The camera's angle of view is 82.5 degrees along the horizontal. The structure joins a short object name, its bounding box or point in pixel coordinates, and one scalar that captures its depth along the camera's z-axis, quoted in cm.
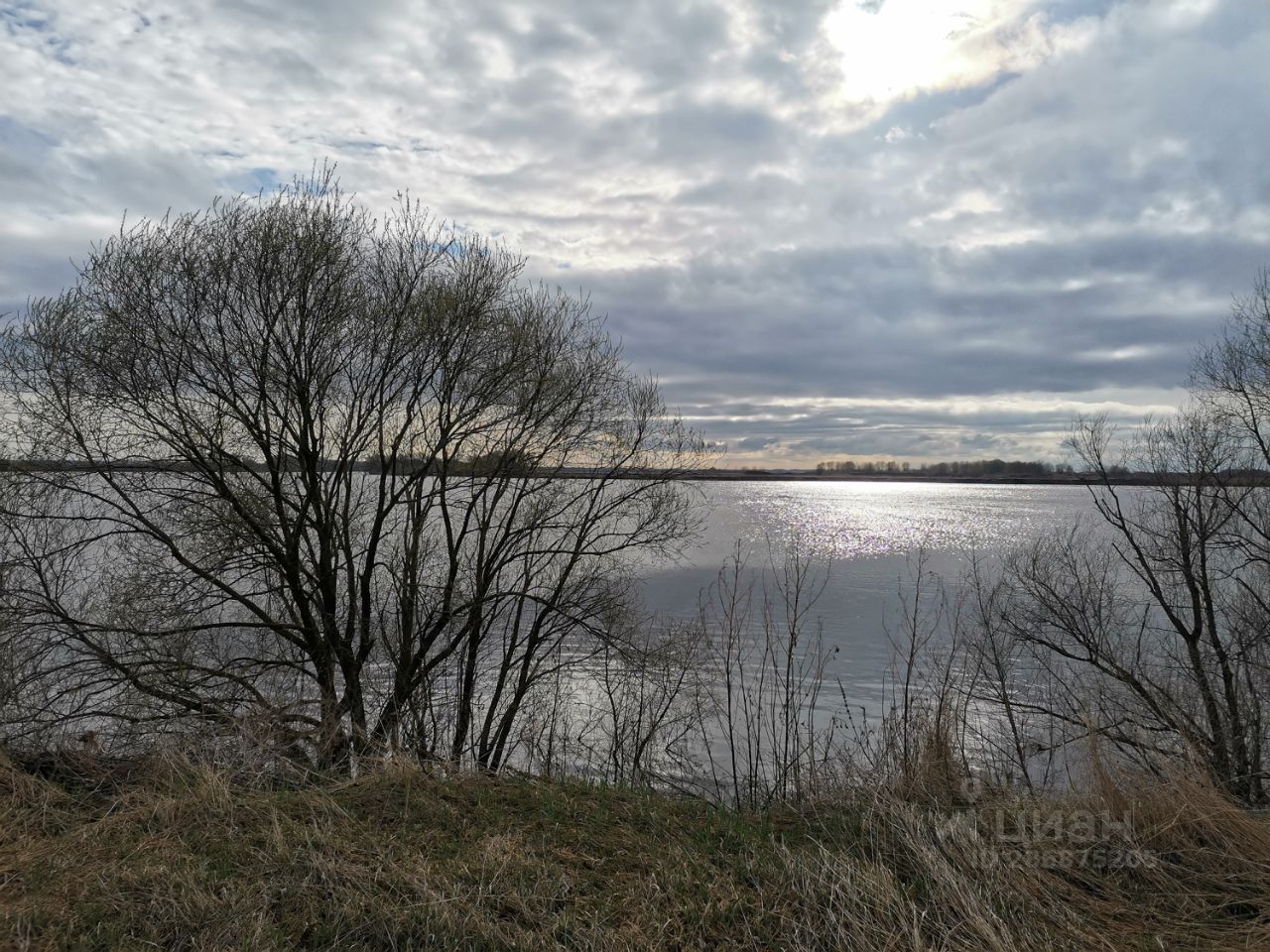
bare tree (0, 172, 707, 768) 1136
